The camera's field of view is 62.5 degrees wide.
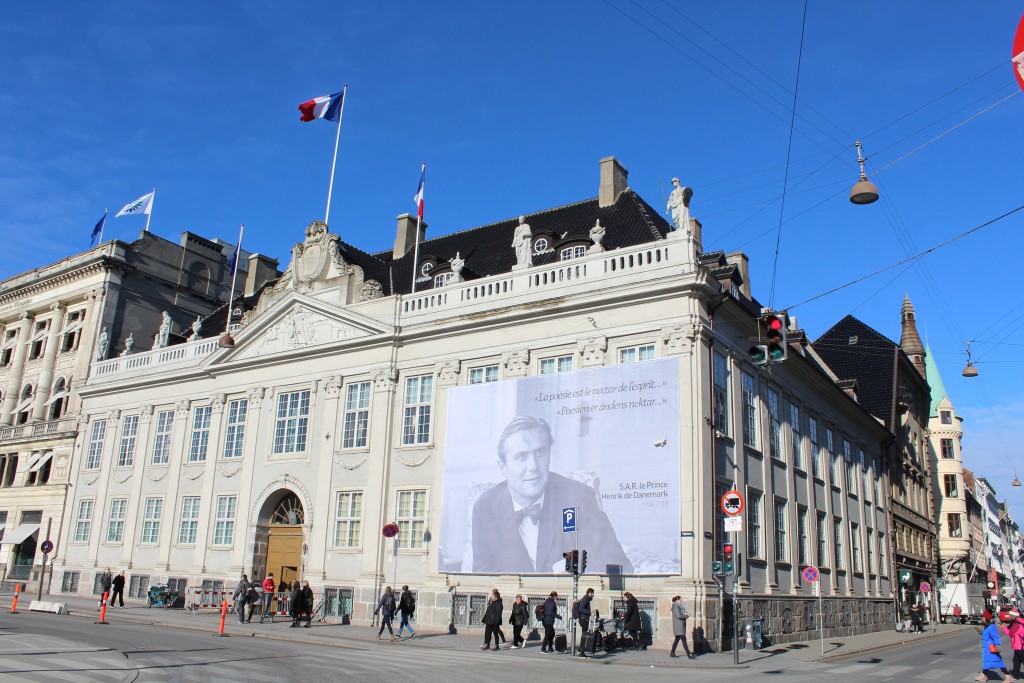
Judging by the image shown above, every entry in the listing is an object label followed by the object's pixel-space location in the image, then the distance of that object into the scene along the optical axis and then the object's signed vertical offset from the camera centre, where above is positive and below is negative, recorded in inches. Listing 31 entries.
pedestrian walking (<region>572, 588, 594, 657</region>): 889.5 -56.5
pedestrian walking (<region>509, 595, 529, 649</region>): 949.7 -71.9
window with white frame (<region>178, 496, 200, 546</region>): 1505.9 +33.1
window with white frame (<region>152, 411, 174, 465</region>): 1625.2 +190.1
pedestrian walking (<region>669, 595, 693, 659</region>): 886.4 -62.7
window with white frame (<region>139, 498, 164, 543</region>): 1568.7 +34.7
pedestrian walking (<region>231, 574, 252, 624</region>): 1168.9 -71.6
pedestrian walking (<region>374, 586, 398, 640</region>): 1000.1 -69.4
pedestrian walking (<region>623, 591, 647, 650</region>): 927.0 -64.3
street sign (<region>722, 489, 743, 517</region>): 887.7 +61.8
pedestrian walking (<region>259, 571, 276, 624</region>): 1225.4 -74.1
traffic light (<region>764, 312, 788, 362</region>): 622.5 +163.7
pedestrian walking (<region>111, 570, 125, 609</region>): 1365.7 -79.0
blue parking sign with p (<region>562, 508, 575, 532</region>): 917.2 +38.8
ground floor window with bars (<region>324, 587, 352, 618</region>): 1250.0 -80.4
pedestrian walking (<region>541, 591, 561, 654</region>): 920.3 -71.3
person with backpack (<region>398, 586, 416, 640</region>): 1035.9 -67.8
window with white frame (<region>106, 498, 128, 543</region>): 1635.1 +29.7
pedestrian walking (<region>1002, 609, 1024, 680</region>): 706.8 -49.4
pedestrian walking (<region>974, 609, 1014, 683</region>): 679.1 -59.2
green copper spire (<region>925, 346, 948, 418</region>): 3056.1 +672.2
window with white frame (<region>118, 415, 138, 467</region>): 1689.2 +189.5
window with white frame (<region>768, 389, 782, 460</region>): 1268.5 +204.8
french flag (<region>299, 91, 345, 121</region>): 1471.5 +739.5
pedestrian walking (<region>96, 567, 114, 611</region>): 1464.7 -75.0
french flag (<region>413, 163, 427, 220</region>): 1373.0 +556.9
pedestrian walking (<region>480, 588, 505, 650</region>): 924.6 -69.9
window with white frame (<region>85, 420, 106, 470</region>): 1755.7 +184.0
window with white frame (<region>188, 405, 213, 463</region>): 1557.6 +191.1
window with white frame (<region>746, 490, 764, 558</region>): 1124.4 +46.7
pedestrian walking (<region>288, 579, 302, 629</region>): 1149.1 -83.4
